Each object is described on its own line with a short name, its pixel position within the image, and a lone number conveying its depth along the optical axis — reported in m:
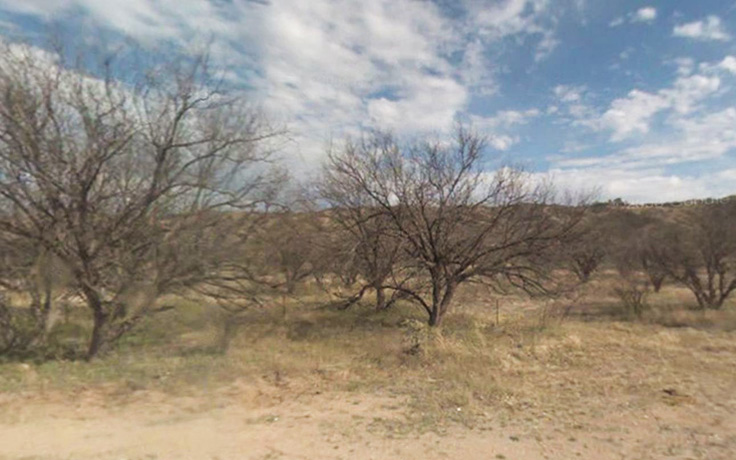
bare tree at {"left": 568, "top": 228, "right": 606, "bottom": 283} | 27.23
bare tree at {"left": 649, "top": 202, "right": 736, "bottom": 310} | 18.16
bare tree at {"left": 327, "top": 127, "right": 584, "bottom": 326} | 13.09
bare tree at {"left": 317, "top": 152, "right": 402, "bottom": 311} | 13.64
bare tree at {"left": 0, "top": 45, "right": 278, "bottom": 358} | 8.02
